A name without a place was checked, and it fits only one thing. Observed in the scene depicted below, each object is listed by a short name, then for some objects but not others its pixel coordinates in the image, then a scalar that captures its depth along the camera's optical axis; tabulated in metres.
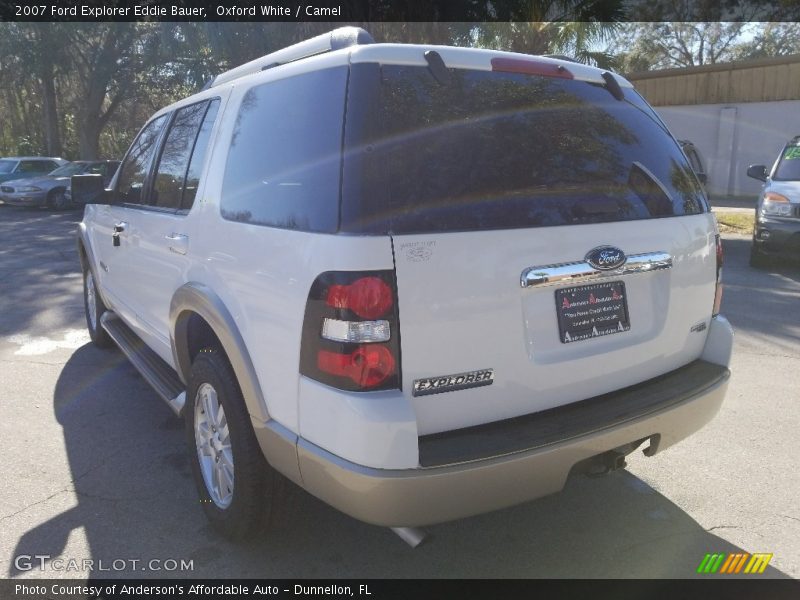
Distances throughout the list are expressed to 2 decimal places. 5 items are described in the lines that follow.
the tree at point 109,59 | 23.50
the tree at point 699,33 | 30.17
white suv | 2.23
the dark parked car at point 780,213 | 8.84
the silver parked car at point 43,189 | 19.45
